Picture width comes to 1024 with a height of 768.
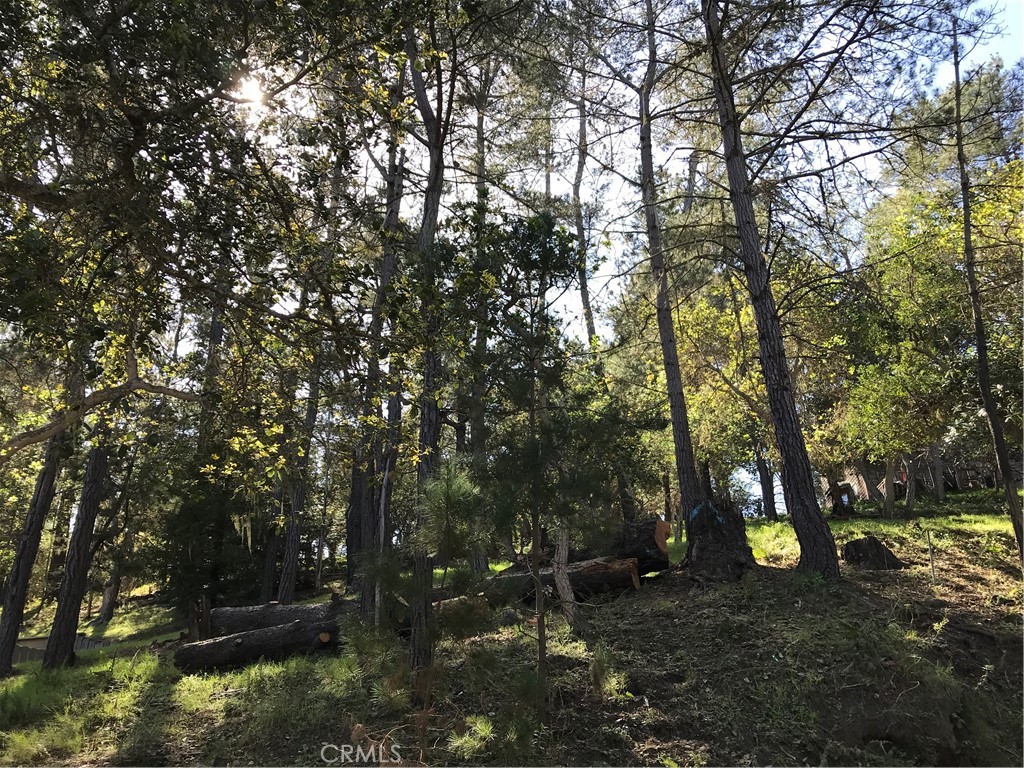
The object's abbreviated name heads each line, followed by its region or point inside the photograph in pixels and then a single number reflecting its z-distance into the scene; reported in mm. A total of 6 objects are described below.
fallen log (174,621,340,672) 7016
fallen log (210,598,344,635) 9133
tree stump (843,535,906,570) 7383
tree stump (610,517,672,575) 8383
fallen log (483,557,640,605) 7844
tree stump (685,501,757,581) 7461
